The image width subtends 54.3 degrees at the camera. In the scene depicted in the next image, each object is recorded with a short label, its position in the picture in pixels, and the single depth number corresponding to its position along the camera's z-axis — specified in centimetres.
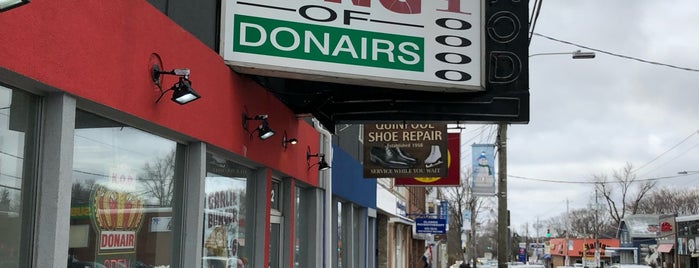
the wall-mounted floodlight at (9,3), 273
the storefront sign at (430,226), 2691
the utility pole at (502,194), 1875
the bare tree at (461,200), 5301
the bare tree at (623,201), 8788
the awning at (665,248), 4959
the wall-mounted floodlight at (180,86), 556
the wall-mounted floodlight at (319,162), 1165
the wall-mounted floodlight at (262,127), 791
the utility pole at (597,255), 4131
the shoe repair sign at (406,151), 1533
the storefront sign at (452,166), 2005
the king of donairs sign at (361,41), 719
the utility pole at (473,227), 4583
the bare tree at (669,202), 8681
